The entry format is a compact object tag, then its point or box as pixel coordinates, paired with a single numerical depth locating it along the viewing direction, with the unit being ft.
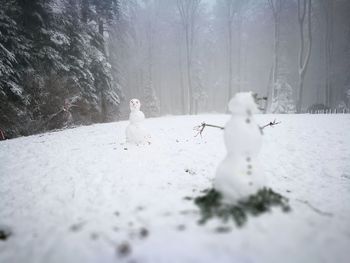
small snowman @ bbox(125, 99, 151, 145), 28.33
